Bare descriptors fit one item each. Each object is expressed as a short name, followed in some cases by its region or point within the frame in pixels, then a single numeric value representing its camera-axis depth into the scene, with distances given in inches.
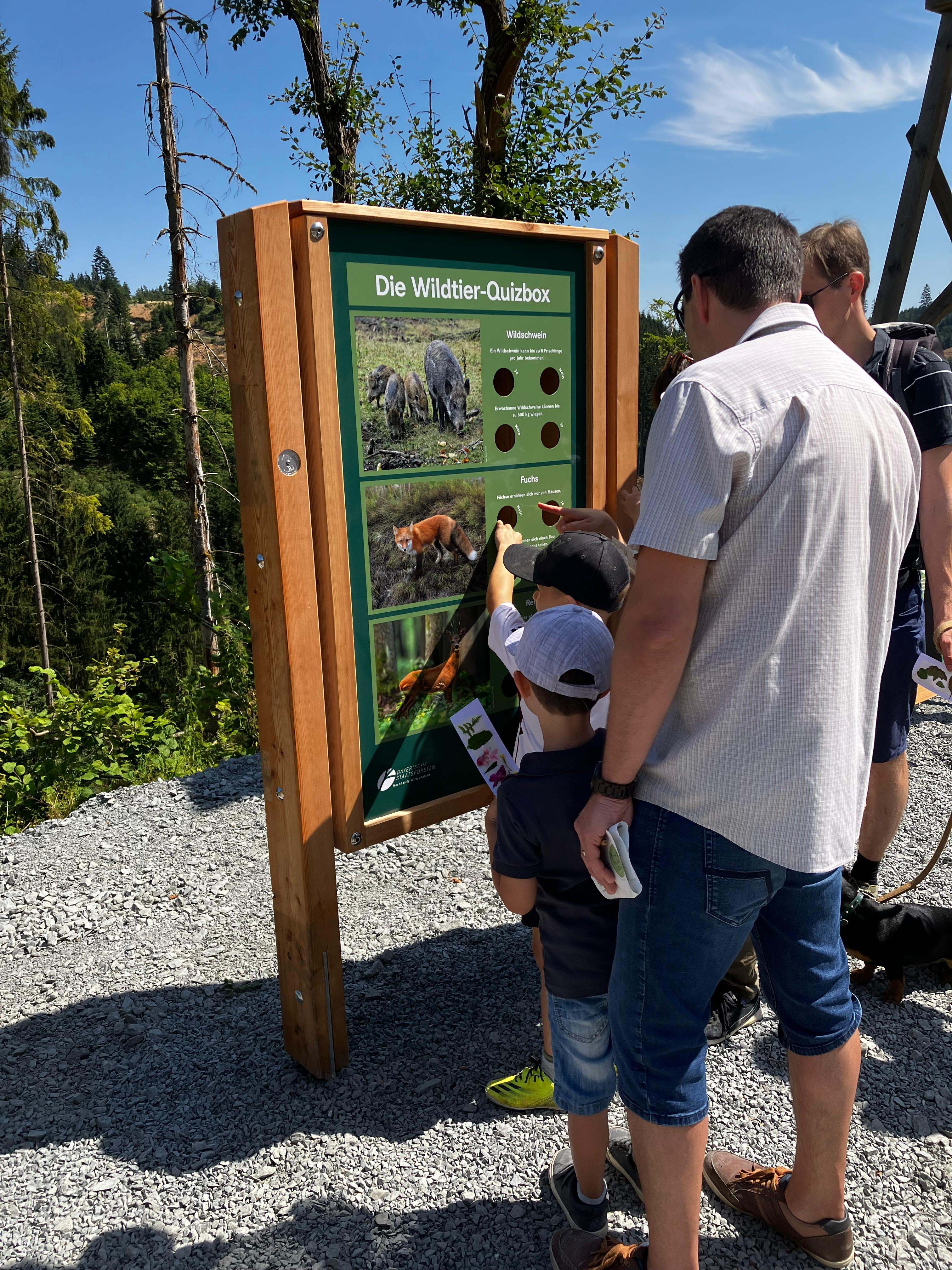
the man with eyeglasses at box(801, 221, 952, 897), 102.1
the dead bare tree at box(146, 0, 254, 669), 383.2
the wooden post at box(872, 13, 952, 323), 186.9
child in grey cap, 67.2
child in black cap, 81.9
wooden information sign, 85.0
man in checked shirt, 52.9
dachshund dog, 107.0
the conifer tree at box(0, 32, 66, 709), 765.3
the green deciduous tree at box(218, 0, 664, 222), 263.9
